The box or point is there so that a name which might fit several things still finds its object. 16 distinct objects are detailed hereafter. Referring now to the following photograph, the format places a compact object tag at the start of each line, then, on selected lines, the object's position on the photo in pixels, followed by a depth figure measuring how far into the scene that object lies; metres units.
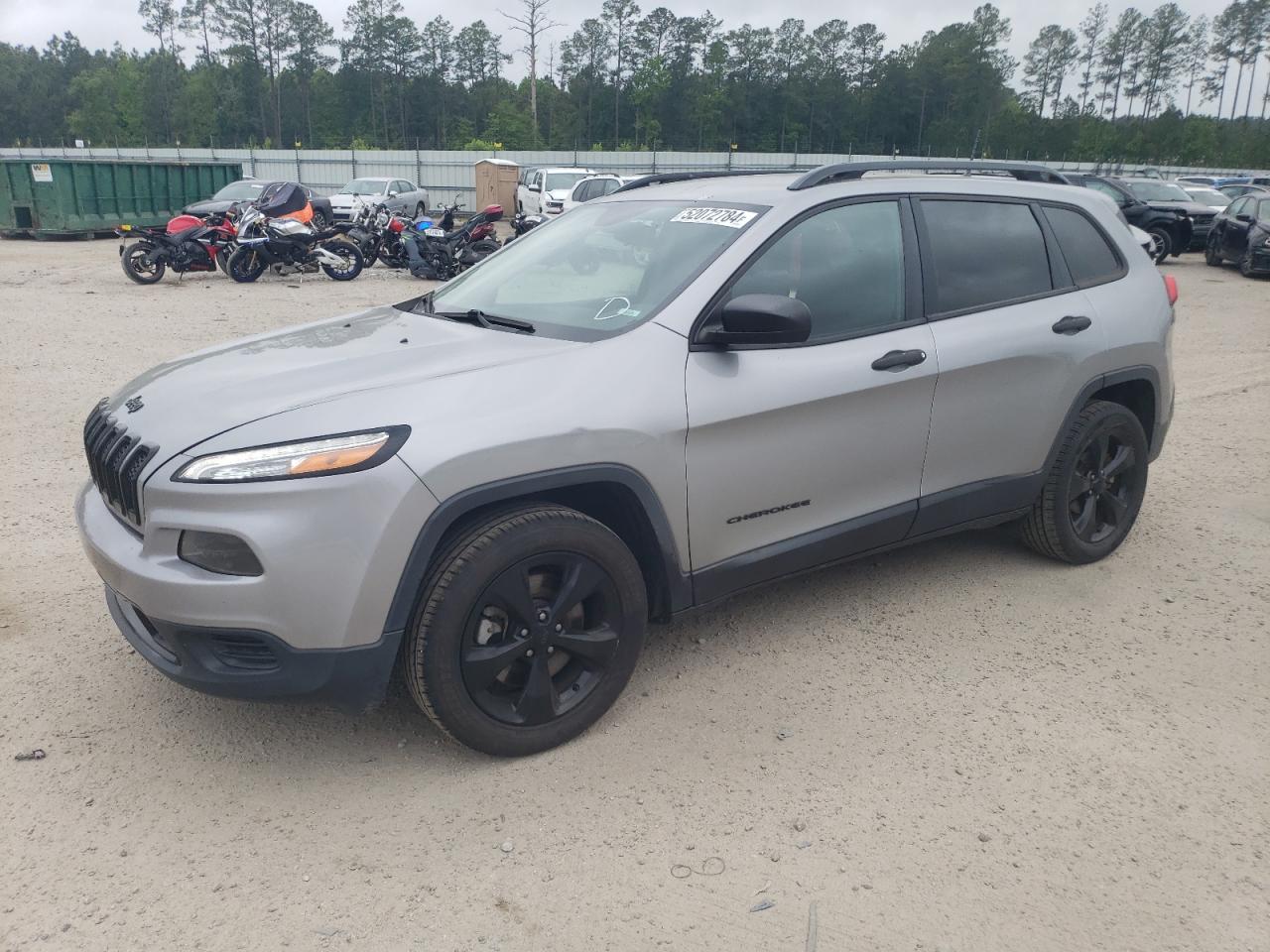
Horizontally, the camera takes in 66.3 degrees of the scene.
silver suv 2.55
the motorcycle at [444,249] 16.20
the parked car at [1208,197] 20.83
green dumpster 21.55
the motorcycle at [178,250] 14.40
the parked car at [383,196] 26.02
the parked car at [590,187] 21.36
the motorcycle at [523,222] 20.14
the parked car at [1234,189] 27.81
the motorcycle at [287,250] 14.95
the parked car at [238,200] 21.12
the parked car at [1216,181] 31.06
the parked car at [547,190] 23.62
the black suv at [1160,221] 18.91
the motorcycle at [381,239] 16.95
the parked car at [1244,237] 16.61
